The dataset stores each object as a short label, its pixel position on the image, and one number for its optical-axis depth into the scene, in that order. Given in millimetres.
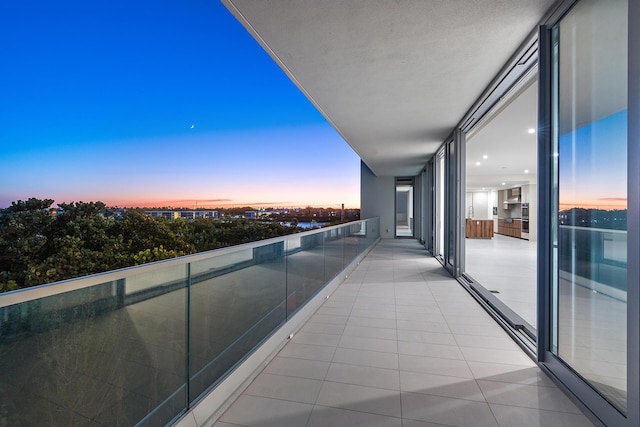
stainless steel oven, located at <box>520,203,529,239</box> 14520
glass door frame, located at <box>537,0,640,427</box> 1597
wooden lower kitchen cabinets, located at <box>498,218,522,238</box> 15484
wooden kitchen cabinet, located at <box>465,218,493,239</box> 15031
